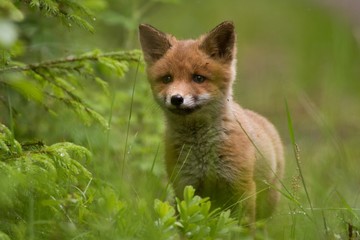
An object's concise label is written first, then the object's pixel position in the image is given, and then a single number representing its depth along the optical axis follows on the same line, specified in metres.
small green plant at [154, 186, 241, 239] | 7.90
